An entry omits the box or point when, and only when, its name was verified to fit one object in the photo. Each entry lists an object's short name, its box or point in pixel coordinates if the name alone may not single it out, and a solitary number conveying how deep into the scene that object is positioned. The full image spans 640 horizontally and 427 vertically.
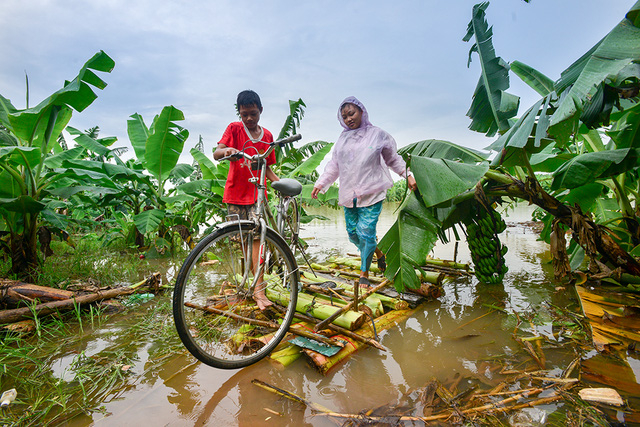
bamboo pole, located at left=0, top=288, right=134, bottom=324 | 2.41
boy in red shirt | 2.73
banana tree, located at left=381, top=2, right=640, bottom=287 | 1.97
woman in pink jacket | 3.12
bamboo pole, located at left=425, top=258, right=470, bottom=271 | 4.13
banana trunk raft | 2.02
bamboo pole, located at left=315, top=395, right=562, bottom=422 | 1.45
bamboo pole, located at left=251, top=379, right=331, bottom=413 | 1.56
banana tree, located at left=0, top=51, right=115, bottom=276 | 3.13
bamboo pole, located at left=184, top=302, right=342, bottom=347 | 2.06
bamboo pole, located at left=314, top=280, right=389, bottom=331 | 2.17
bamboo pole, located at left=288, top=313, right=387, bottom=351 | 2.12
